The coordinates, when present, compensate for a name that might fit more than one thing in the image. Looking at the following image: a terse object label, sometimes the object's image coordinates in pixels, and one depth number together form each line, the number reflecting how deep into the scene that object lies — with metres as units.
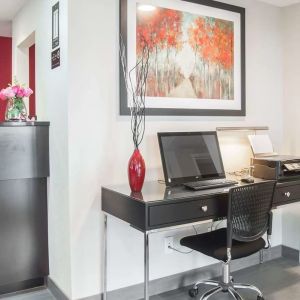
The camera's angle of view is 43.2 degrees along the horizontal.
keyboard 2.38
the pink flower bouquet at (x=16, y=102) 2.84
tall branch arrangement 2.57
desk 2.03
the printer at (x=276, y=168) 2.74
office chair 2.25
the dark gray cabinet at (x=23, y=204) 2.69
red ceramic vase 2.29
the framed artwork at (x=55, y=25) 2.52
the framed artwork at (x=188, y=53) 2.61
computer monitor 2.52
